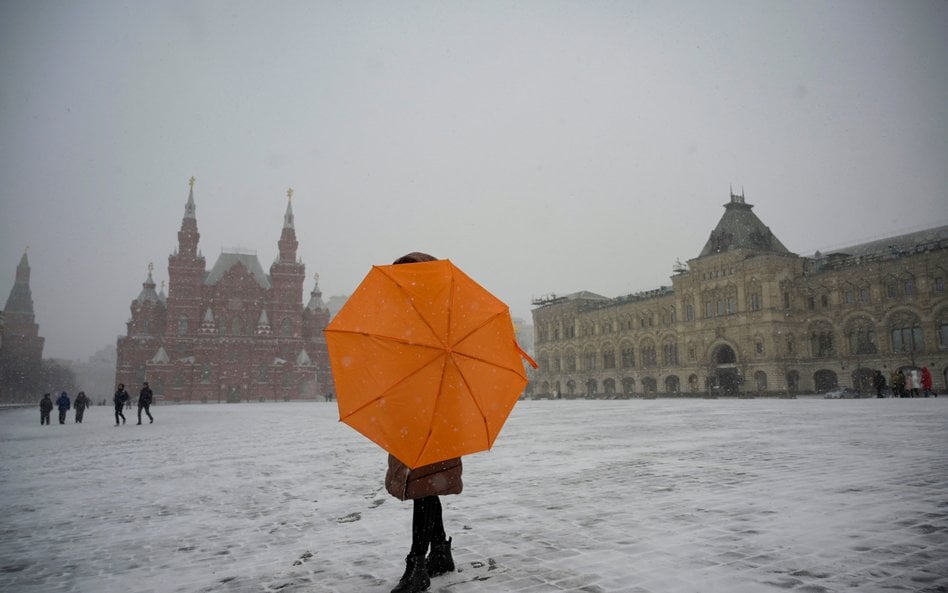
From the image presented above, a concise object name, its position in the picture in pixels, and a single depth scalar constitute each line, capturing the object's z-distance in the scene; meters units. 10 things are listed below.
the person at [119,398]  20.59
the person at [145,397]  20.10
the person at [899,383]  27.00
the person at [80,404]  23.78
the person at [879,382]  27.18
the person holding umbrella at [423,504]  3.32
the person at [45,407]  22.17
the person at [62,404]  22.85
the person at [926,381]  26.51
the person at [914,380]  27.58
